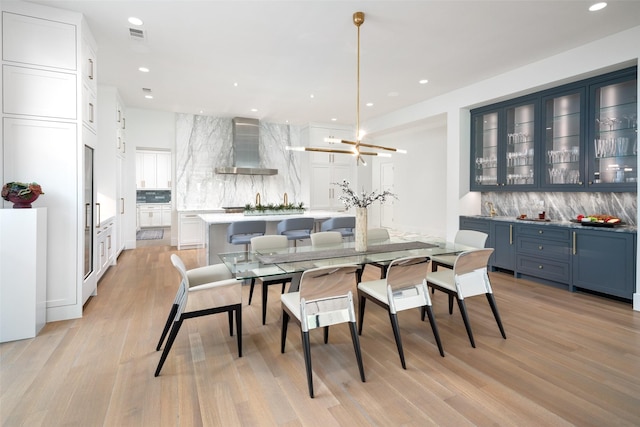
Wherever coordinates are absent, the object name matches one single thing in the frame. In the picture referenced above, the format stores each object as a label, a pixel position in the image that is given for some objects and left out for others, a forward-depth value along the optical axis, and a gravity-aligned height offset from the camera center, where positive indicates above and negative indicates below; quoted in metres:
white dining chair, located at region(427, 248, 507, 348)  2.62 -0.58
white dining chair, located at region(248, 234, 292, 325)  3.06 -0.36
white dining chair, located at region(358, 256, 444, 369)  2.34 -0.59
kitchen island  4.62 -0.26
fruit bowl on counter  3.75 -0.08
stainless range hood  7.38 +1.46
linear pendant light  3.10 +1.84
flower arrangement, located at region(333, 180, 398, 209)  3.01 +0.10
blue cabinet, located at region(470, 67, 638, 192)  3.71 +0.99
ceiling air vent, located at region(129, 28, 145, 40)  3.47 +1.91
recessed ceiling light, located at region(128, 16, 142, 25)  3.24 +1.91
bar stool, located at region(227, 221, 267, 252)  4.41 -0.26
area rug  8.48 -0.64
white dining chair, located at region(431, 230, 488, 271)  3.36 -0.32
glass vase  3.03 -0.15
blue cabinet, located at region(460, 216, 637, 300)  3.54 -0.49
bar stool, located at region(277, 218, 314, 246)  4.70 -0.23
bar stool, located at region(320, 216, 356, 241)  5.02 -0.19
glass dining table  2.42 -0.38
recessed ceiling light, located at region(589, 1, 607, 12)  2.94 +1.89
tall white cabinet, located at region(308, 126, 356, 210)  7.91 +1.08
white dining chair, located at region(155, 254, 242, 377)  2.23 -0.64
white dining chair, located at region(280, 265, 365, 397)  2.05 -0.59
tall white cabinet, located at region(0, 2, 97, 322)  2.88 +0.78
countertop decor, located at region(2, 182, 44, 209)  2.66 +0.14
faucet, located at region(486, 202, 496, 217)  5.25 +0.06
